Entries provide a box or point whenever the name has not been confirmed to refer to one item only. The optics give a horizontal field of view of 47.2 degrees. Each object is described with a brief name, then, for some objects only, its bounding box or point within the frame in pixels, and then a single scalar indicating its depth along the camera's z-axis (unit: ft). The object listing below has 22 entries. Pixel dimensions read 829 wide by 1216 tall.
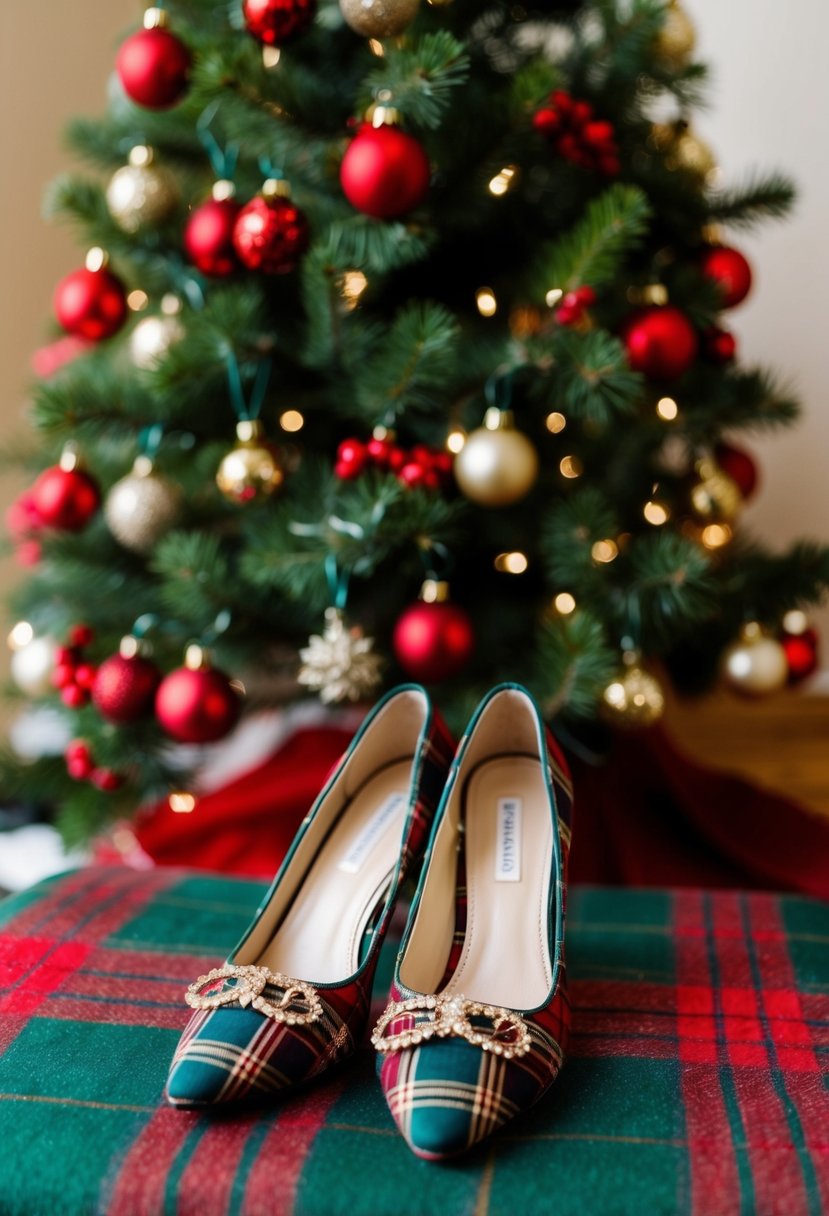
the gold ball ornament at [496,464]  2.52
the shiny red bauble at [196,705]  2.62
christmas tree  2.45
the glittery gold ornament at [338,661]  2.55
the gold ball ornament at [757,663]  3.12
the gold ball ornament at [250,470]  2.63
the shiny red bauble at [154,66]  2.46
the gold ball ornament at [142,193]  2.70
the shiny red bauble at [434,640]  2.57
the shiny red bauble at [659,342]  2.60
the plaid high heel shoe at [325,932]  1.59
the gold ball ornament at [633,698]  2.71
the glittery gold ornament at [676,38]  2.73
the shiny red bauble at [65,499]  2.77
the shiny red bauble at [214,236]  2.57
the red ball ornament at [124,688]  2.68
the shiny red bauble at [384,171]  2.21
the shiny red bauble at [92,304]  2.77
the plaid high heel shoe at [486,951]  1.50
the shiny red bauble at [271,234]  2.43
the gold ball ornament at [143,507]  2.78
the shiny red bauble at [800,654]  3.18
